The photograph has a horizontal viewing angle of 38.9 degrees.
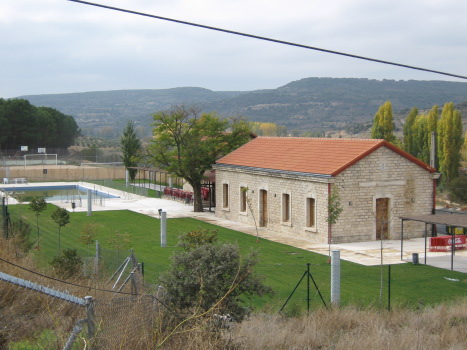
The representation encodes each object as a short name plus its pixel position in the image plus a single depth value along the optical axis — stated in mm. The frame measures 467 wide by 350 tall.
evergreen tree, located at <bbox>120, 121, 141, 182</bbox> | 57094
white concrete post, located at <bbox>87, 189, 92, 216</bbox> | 35250
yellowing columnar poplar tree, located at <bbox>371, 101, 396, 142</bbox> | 57531
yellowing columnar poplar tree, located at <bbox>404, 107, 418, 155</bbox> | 55750
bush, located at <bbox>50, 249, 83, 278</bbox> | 14555
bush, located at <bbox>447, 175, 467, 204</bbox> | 41500
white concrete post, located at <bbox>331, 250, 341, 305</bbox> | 15980
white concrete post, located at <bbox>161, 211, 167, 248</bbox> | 25812
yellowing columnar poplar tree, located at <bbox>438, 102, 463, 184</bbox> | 48625
